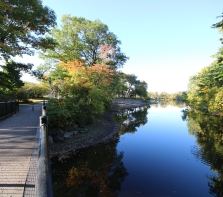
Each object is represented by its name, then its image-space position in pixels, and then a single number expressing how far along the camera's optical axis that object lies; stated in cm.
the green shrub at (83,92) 1244
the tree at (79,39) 2153
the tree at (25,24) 988
